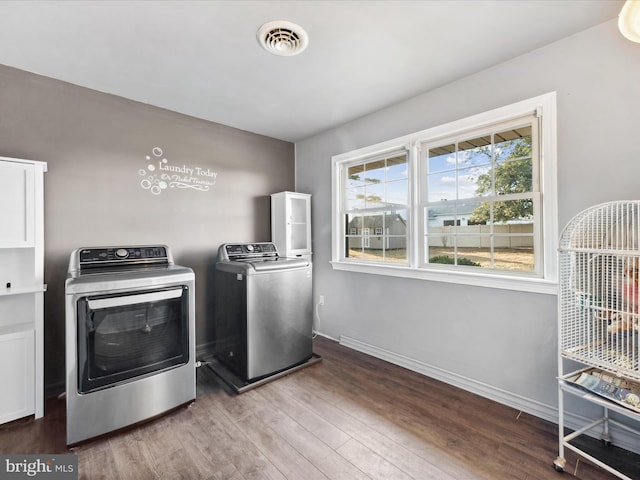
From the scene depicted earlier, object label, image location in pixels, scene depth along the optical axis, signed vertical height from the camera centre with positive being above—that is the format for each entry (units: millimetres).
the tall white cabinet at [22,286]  1887 -294
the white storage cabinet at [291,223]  3375 +195
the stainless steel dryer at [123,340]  1712 -645
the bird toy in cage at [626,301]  1371 -301
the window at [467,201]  2004 +307
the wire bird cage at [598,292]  1413 -281
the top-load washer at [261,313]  2387 -633
